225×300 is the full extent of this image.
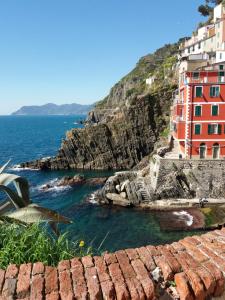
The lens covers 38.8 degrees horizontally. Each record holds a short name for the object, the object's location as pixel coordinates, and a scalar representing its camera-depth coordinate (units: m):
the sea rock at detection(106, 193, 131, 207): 36.38
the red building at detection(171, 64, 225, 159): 35.94
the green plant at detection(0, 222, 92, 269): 4.69
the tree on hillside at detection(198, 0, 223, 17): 92.25
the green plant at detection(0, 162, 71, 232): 5.04
